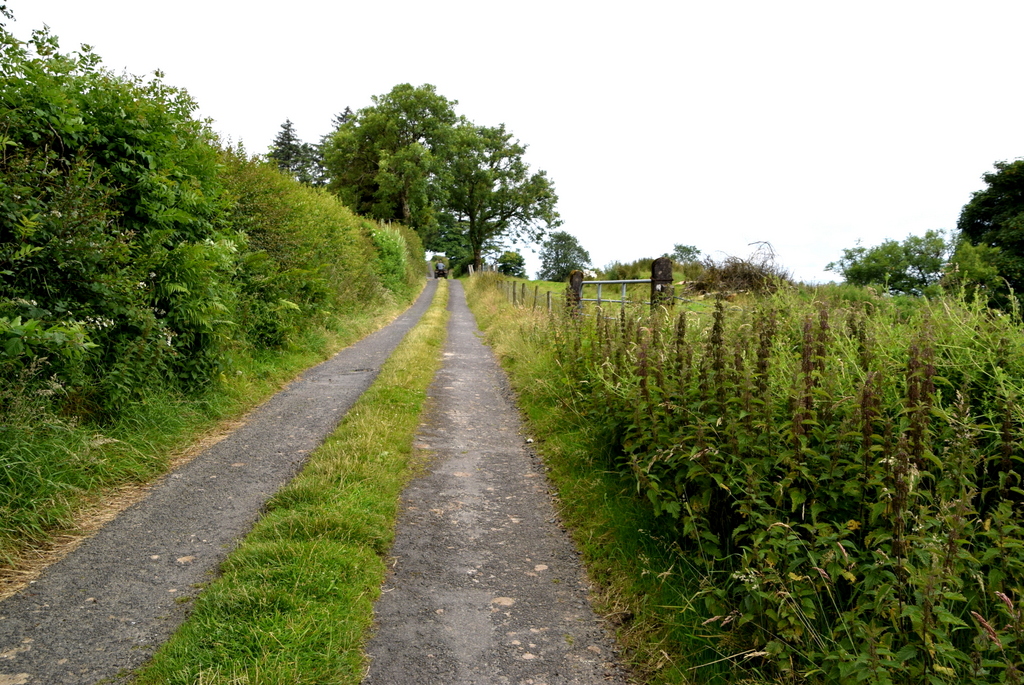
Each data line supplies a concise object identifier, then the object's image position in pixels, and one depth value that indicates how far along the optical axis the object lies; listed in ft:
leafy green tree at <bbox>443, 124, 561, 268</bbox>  153.99
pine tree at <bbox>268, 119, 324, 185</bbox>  216.95
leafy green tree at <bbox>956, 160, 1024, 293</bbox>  104.99
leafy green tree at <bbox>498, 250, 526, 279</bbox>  202.39
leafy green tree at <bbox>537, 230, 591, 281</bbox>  230.27
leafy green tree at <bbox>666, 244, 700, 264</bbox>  69.32
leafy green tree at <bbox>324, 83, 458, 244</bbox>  141.69
